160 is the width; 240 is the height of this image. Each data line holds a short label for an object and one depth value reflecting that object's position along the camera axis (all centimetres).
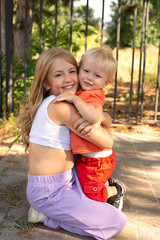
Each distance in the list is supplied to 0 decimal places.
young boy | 193
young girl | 192
